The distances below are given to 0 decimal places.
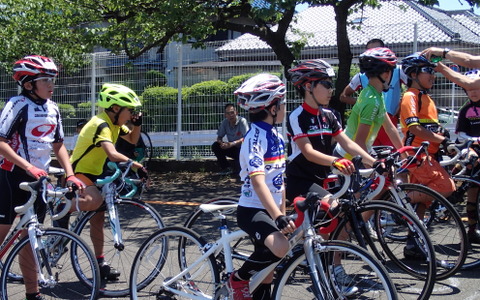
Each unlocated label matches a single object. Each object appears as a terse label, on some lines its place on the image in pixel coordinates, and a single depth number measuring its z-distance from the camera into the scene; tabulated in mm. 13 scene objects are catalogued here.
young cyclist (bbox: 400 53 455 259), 6703
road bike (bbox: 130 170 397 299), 4363
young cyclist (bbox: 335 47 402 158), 6230
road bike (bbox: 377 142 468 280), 5816
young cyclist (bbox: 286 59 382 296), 5383
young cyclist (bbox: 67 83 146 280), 6355
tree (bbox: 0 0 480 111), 11914
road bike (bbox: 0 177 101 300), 5293
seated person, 13633
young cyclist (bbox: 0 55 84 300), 5621
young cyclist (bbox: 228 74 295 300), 4547
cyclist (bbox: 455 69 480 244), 7227
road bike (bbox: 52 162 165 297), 6242
